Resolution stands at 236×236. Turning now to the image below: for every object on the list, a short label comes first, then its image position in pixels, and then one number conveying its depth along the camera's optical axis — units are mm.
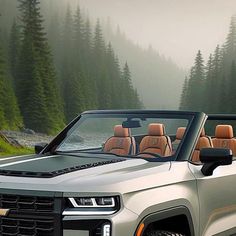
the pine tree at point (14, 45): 90619
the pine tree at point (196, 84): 112750
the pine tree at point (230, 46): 118062
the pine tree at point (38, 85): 68938
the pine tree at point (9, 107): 64812
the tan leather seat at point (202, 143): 5167
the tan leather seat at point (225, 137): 6293
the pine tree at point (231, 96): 83431
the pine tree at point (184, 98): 112812
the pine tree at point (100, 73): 106062
